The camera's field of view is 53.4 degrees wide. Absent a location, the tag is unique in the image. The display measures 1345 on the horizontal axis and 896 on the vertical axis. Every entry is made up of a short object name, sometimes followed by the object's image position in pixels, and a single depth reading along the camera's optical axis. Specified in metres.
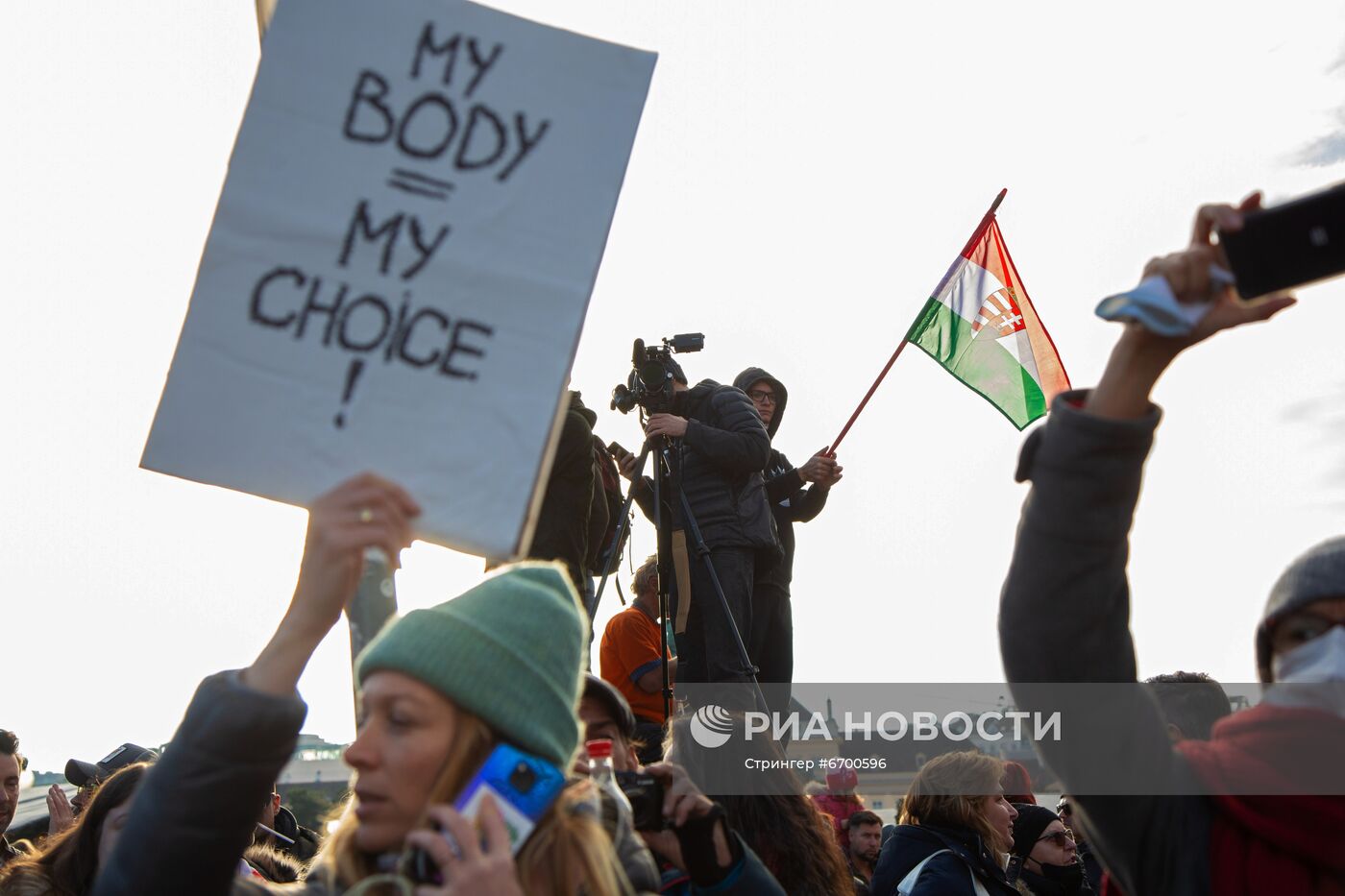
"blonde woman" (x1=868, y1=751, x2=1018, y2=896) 4.91
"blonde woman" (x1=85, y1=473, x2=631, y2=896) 2.16
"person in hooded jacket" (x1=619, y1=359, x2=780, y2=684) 6.41
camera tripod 6.23
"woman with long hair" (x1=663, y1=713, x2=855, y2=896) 4.42
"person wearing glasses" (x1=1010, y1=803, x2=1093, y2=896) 6.36
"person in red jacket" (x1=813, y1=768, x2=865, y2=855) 7.53
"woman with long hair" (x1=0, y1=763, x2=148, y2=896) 4.04
